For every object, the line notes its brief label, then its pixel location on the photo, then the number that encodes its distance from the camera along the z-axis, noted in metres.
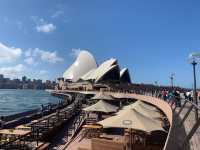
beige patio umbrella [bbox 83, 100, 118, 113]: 10.99
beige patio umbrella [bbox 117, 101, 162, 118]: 8.03
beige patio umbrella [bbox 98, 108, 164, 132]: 6.19
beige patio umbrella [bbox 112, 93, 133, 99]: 23.09
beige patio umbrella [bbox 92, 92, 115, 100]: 16.01
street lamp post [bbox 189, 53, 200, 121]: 7.93
